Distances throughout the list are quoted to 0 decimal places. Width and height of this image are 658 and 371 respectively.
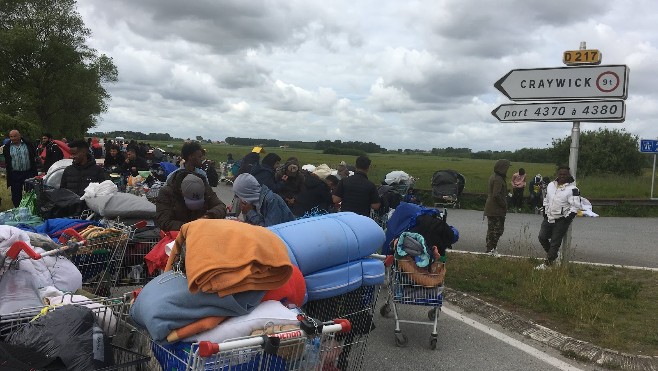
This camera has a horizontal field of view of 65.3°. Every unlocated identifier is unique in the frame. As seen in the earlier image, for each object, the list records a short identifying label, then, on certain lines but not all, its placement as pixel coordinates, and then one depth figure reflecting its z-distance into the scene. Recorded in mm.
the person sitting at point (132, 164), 11625
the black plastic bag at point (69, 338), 2708
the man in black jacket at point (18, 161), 11273
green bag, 7075
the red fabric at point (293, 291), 3023
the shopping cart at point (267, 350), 2465
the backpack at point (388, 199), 8477
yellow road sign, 8086
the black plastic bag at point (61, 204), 6227
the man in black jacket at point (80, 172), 7582
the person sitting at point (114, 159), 13141
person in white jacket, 8672
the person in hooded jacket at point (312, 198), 7828
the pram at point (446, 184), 11555
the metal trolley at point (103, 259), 4647
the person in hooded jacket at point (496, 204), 10125
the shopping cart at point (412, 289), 5465
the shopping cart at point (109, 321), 2986
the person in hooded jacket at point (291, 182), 8273
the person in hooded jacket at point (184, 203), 5016
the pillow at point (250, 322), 2699
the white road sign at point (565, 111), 7852
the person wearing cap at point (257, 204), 5617
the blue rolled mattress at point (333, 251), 3527
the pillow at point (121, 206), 5652
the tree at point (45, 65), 35969
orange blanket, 2680
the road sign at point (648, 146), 20359
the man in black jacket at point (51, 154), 12359
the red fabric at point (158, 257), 4215
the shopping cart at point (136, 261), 5098
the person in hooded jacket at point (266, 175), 8297
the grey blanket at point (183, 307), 2693
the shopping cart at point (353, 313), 3553
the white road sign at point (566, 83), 7887
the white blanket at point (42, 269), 3350
